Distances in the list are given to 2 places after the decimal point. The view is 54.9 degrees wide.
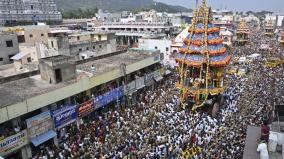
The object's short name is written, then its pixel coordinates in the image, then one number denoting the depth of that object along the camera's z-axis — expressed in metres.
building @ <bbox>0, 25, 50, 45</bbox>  39.94
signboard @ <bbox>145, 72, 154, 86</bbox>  29.77
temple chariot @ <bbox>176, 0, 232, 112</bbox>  24.42
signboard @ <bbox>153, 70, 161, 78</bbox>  31.24
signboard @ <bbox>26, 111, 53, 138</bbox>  17.42
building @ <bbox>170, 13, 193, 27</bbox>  94.97
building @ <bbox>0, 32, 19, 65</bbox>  32.72
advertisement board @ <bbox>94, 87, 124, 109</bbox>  22.86
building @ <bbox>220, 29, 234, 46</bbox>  58.83
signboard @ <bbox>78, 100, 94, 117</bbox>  21.20
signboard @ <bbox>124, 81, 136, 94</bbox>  26.30
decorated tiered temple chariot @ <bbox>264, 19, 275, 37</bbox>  85.58
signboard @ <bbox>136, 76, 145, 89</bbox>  28.17
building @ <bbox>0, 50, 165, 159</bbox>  17.19
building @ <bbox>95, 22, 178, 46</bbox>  68.53
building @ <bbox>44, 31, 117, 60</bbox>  32.06
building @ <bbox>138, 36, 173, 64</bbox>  44.09
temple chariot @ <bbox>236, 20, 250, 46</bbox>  67.12
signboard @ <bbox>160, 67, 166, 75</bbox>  33.06
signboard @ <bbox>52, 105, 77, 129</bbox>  19.19
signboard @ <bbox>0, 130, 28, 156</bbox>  15.98
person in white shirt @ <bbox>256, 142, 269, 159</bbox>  10.66
